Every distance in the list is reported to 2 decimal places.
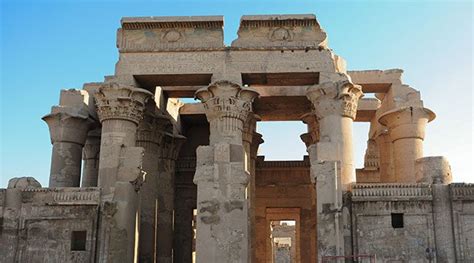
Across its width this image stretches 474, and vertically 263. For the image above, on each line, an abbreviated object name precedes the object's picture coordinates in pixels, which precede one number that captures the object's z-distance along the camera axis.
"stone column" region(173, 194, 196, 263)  20.17
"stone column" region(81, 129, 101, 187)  19.72
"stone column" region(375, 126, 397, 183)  18.58
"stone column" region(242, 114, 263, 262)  17.28
